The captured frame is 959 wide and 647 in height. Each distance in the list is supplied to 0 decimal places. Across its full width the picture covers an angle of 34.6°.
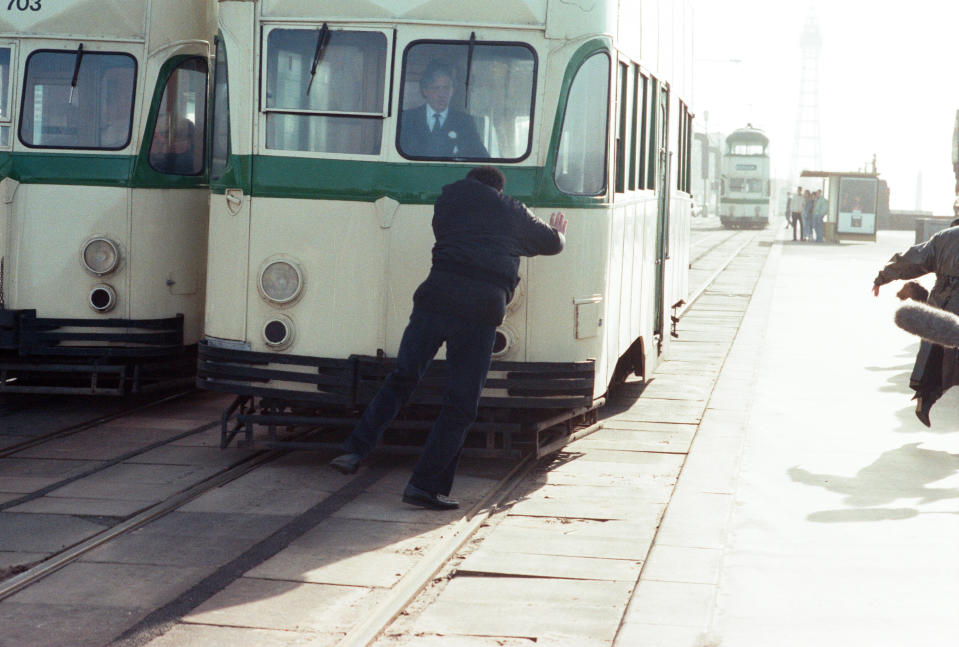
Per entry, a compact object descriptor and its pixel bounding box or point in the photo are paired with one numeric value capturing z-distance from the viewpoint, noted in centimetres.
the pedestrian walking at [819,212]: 4644
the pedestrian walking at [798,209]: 5009
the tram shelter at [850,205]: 4559
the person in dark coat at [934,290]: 936
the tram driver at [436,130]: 845
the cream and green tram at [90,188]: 1038
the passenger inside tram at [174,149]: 1059
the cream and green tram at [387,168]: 840
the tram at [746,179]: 6169
